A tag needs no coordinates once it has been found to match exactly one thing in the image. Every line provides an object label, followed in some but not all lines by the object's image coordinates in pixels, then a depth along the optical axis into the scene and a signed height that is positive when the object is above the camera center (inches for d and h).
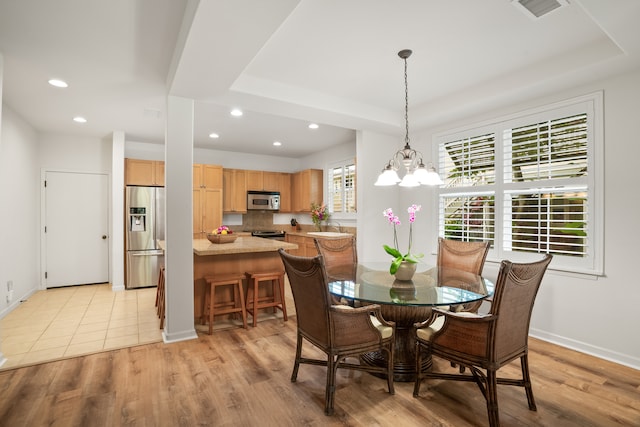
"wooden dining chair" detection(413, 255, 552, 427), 71.2 -29.2
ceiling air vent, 79.1 +52.1
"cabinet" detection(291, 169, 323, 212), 254.4 +19.5
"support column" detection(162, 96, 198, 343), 121.9 -2.9
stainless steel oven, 257.7 -17.5
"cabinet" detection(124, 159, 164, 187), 211.0 +27.0
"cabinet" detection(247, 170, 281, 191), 262.1 +26.6
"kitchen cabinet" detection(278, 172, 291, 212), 276.4 +19.5
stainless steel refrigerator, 207.2 -13.6
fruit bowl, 151.0 -12.1
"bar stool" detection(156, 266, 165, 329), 139.6 -39.0
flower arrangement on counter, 244.2 -1.1
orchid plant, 95.9 -13.4
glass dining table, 81.2 -21.6
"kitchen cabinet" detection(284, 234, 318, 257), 233.6 -24.2
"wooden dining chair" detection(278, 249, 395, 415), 78.7 -28.9
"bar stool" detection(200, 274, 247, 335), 131.7 -38.0
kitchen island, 136.2 -22.1
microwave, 261.0 +9.7
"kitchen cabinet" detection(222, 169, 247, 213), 252.7 +17.7
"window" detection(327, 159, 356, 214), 229.1 +19.3
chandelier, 96.9 +11.7
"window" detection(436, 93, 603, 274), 113.6 +11.6
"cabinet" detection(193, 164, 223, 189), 232.1 +26.5
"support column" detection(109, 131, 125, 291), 200.1 +0.9
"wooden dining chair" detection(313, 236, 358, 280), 127.4 -16.6
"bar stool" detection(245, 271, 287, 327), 140.1 -37.6
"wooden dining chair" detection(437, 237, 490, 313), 117.5 -16.3
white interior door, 202.8 -10.6
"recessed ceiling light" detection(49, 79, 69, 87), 123.9 +50.7
